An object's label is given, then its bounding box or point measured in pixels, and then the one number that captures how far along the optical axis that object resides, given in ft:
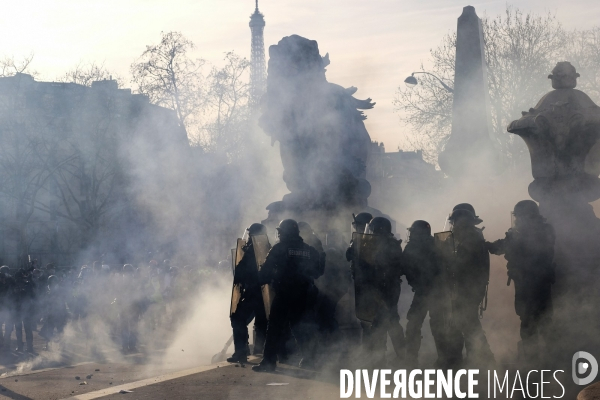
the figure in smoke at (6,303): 59.72
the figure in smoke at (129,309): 57.26
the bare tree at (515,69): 102.73
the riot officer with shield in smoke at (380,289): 33.47
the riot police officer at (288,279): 34.60
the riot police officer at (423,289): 32.12
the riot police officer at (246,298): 37.50
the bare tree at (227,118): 131.54
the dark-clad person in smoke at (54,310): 61.98
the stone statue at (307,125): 47.55
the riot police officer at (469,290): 31.60
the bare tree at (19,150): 117.19
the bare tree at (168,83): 124.36
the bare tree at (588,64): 110.63
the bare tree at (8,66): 109.60
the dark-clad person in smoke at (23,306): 58.90
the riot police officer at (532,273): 30.58
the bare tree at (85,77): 117.91
